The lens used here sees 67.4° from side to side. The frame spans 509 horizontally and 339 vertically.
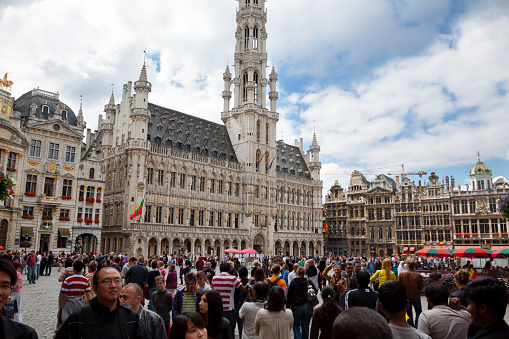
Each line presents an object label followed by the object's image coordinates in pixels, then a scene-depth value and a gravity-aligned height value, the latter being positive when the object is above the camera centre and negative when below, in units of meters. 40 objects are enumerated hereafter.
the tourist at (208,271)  10.66 -0.94
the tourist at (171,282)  9.71 -1.14
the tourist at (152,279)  9.35 -1.05
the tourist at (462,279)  6.58 -0.67
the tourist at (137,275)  8.88 -0.89
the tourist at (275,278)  8.52 -0.90
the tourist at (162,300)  7.50 -1.25
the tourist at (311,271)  9.84 -0.83
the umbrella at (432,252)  27.72 -0.87
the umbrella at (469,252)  27.86 -0.83
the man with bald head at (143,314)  4.19 -0.87
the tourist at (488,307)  3.49 -0.62
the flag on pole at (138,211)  41.78 +2.73
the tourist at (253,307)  6.29 -1.14
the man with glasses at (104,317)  3.53 -0.77
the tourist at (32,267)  19.73 -1.63
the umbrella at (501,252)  28.29 -0.85
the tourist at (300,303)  7.90 -1.32
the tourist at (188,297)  6.64 -1.04
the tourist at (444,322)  4.61 -0.99
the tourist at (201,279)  7.37 -0.80
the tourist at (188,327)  3.67 -0.86
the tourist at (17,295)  7.46 -1.27
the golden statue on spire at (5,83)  31.14 +12.29
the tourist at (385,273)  9.19 -0.80
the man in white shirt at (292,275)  10.32 -0.99
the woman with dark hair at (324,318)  5.11 -1.07
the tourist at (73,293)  7.16 -1.08
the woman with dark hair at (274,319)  5.52 -1.16
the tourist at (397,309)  3.68 -0.70
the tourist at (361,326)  2.29 -0.52
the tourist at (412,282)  7.65 -0.84
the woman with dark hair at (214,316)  5.00 -1.03
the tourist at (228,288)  7.29 -0.97
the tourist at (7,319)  2.69 -0.59
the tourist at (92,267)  8.96 -0.73
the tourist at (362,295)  6.36 -0.93
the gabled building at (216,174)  44.81 +8.58
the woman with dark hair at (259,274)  7.88 -0.74
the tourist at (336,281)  8.54 -1.01
